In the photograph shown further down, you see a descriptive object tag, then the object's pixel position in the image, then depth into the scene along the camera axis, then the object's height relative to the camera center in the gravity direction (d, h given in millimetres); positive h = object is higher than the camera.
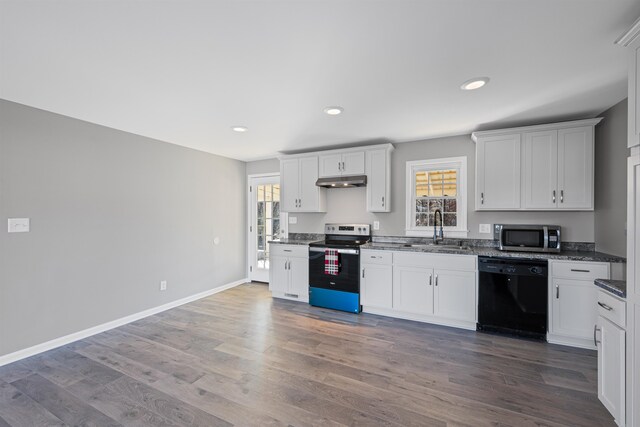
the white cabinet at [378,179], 3920 +514
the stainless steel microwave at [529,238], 3092 -260
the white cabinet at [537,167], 2953 +555
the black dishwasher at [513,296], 2879 -879
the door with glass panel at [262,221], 5250 -135
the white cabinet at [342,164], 4062 +777
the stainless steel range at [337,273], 3795 -838
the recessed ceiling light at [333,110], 2791 +1083
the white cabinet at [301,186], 4395 +462
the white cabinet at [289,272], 4215 -913
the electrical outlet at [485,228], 3600 -170
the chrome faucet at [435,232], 3766 -235
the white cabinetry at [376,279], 3588 -866
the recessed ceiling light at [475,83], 2201 +1097
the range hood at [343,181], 3949 +492
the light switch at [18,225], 2555 -115
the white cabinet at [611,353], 1604 -858
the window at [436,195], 3762 +284
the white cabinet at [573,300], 2686 -854
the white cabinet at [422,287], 3186 -902
